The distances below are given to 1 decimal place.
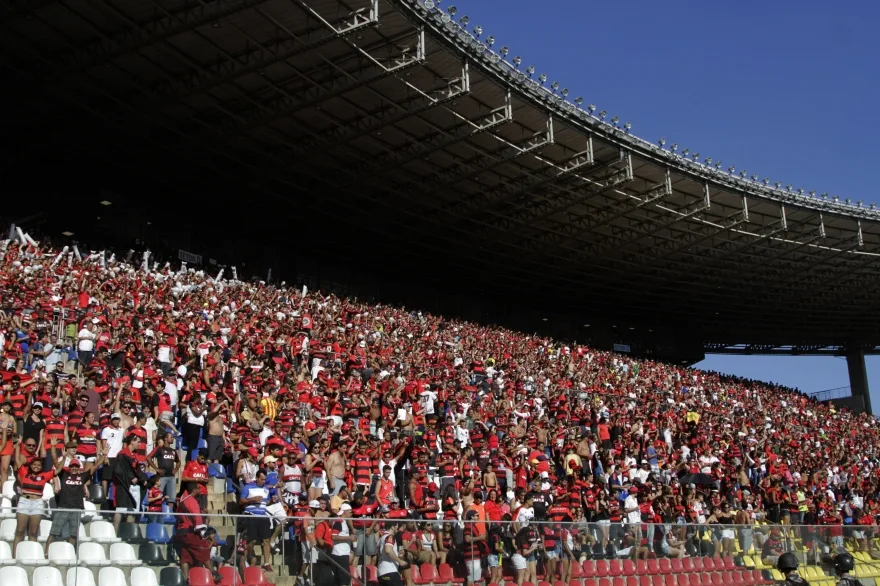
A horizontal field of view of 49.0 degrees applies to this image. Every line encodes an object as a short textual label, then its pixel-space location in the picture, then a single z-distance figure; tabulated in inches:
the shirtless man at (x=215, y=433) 544.8
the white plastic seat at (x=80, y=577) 303.1
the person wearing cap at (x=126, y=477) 448.8
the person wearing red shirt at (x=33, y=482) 383.9
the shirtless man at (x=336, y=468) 547.1
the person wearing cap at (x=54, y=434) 452.3
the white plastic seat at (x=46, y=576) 297.7
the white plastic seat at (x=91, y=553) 302.9
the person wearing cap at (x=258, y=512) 342.3
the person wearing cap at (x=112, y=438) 470.9
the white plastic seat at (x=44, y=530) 299.3
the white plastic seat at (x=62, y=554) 300.0
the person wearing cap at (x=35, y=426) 456.8
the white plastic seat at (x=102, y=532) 303.7
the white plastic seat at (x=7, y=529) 295.3
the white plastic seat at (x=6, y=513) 295.5
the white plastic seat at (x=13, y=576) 291.9
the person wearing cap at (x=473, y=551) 422.9
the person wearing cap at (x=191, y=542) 323.0
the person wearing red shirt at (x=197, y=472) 449.4
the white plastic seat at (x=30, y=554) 294.4
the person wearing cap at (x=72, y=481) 414.0
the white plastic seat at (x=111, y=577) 309.4
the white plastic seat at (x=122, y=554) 309.3
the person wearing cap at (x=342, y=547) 365.1
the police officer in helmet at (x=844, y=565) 285.4
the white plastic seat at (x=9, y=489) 411.3
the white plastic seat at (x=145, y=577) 319.3
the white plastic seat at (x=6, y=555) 292.1
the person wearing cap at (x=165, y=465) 478.6
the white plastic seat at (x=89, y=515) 302.5
